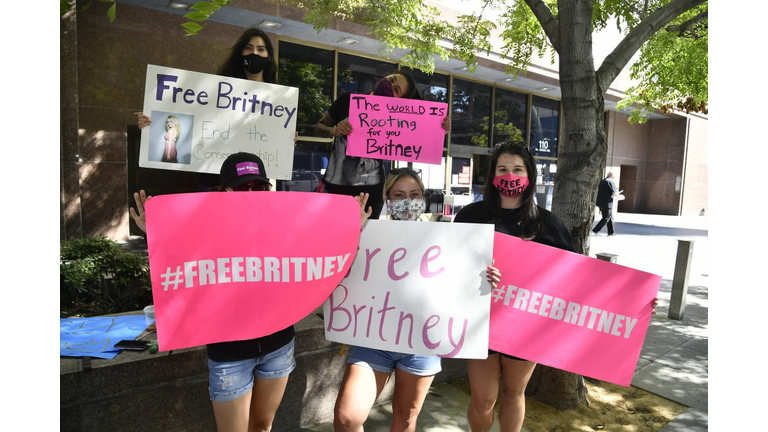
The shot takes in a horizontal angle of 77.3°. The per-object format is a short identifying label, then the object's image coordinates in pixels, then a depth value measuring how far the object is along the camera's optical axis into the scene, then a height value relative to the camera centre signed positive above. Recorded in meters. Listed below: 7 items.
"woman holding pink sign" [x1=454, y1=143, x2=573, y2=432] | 2.60 -0.23
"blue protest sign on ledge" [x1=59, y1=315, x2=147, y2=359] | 2.68 -1.05
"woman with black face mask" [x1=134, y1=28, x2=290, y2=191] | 3.08 +0.74
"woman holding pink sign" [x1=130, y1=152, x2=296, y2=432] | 2.10 -0.86
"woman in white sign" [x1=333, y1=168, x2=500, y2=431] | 2.29 -0.99
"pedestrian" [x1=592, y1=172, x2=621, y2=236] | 13.80 -0.34
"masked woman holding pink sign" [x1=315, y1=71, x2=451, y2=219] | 3.55 +0.15
